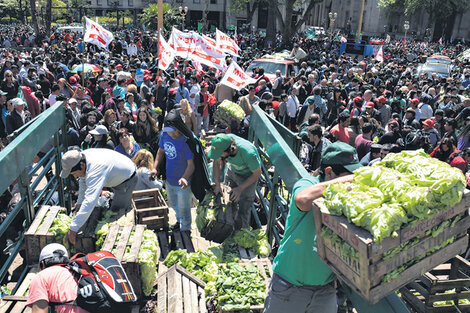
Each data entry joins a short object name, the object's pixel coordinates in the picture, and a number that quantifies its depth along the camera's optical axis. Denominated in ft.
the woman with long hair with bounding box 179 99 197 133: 27.04
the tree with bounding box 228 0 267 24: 177.40
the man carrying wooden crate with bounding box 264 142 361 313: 9.45
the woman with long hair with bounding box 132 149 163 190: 21.43
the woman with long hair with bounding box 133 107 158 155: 26.91
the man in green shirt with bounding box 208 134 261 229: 16.61
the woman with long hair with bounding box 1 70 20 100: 37.44
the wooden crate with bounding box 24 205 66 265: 14.88
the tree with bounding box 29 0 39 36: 104.42
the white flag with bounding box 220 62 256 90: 32.65
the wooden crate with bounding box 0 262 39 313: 11.86
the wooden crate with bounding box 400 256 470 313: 14.23
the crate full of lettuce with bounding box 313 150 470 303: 6.71
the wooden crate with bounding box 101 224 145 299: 13.76
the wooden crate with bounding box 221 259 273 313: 14.01
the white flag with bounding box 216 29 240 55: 42.75
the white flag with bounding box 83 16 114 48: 40.69
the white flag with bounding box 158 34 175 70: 37.78
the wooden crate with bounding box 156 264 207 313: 12.76
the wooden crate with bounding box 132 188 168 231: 18.12
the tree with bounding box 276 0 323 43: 116.67
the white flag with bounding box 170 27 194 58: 41.75
